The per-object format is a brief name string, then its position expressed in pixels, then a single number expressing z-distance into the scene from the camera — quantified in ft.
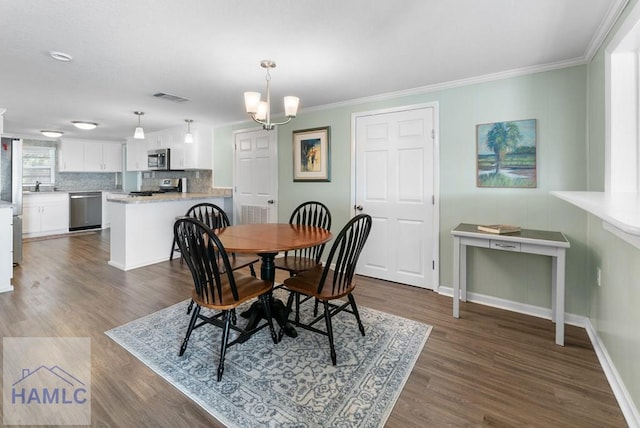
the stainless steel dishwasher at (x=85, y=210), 21.88
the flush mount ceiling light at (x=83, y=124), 16.32
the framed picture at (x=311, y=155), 13.24
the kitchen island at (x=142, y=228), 13.37
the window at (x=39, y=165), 22.18
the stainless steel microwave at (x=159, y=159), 18.81
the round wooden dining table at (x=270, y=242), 6.88
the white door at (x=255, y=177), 15.25
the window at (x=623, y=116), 5.92
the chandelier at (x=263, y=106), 7.59
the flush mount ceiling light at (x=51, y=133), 19.45
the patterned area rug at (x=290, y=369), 5.29
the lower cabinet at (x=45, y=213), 19.99
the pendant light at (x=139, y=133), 13.63
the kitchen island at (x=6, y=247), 10.58
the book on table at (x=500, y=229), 8.18
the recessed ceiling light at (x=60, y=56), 7.72
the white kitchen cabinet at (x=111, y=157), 24.31
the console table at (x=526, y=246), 7.37
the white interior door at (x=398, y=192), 10.89
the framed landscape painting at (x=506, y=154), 8.95
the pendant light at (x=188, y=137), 15.54
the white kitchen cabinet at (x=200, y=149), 17.51
